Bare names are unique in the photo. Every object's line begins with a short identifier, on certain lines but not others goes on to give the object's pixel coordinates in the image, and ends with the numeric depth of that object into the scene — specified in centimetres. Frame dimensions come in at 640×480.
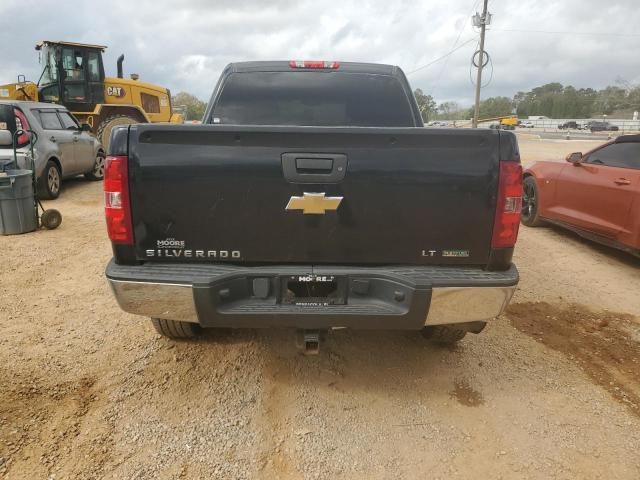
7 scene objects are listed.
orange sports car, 546
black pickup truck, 251
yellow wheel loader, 1334
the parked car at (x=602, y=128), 5678
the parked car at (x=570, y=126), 7056
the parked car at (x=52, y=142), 794
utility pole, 2931
